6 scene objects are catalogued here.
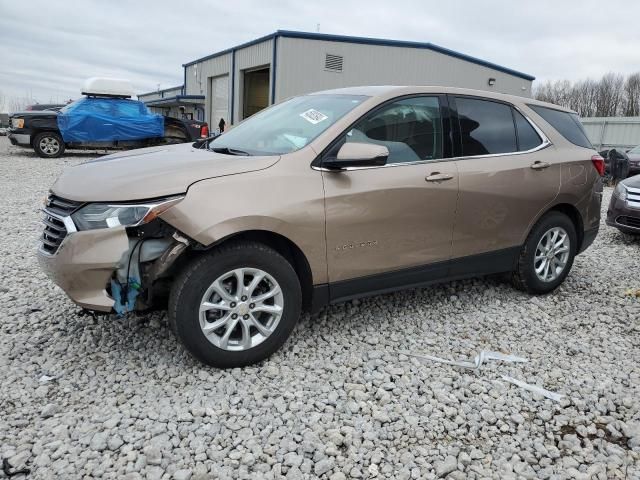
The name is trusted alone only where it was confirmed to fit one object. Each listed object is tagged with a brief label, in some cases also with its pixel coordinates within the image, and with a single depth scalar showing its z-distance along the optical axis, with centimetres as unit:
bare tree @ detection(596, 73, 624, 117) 4791
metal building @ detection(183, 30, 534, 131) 2005
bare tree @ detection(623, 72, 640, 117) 4616
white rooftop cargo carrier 1514
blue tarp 1434
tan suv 289
